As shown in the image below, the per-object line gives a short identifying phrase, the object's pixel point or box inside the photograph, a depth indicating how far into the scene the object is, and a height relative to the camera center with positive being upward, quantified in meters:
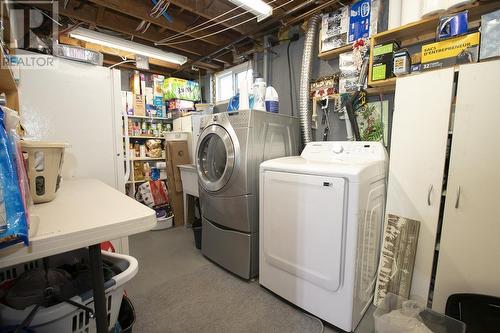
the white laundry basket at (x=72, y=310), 0.70 -0.56
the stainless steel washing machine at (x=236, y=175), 1.89 -0.28
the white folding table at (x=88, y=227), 0.50 -0.22
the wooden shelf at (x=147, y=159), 3.82 -0.29
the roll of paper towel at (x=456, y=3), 1.35 +0.86
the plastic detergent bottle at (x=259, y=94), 2.16 +0.46
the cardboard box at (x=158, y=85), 4.01 +1.00
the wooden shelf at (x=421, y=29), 1.40 +0.84
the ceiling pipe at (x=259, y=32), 2.11 +1.25
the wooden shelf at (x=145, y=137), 3.82 +0.08
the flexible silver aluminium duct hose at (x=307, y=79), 2.24 +0.65
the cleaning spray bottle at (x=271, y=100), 2.22 +0.42
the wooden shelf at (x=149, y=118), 3.87 +0.42
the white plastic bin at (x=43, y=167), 0.86 -0.11
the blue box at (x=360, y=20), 1.92 +1.06
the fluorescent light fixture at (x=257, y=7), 1.90 +1.17
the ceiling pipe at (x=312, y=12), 2.04 +1.26
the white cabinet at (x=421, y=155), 1.45 -0.06
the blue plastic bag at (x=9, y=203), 0.44 -0.13
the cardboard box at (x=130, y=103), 3.74 +0.62
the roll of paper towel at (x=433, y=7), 1.42 +0.88
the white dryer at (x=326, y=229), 1.35 -0.55
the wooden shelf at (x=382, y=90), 1.80 +0.46
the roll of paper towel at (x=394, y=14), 1.72 +0.99
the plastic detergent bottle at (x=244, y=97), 2.13 +0.43
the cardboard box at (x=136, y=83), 3.82 +0.98
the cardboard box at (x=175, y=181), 3.41 -0.58
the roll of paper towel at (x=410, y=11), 1.57 +0.94
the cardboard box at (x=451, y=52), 1.33 +0.58
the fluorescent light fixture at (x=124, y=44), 2.41 +1.13
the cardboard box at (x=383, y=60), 1.67 +0.63
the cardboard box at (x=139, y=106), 3.80 +0.60
